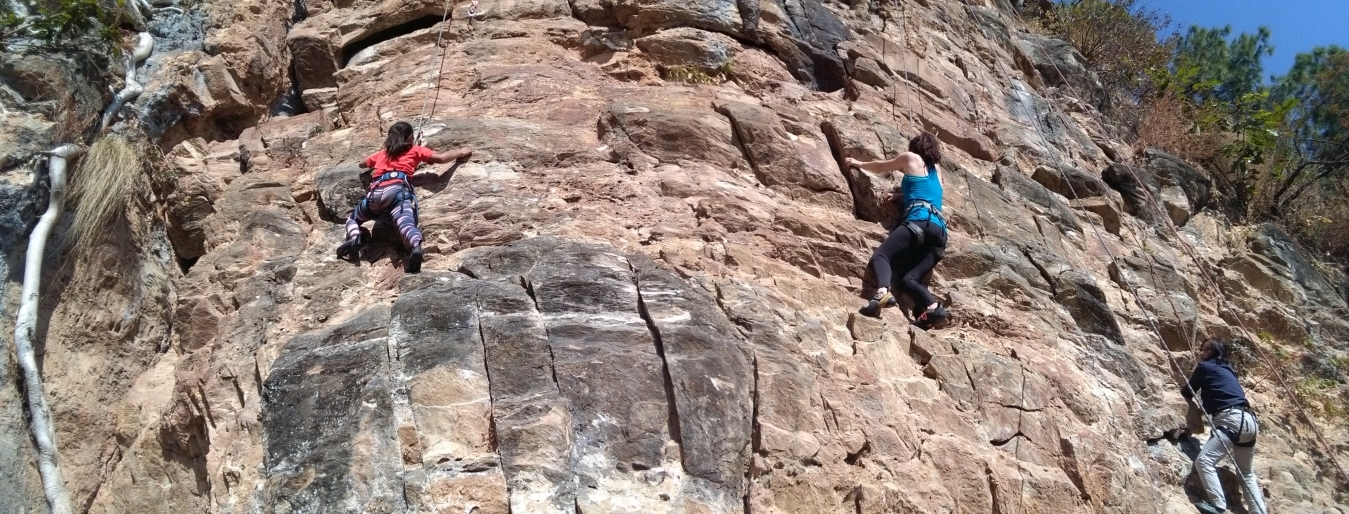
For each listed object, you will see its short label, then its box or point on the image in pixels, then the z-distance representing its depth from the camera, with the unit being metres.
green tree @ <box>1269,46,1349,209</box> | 11.84
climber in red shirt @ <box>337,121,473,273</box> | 5.92
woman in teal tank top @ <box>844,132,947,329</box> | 6.52
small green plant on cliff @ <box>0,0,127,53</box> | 7.65
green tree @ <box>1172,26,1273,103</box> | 15.88
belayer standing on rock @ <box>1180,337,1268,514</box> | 6.53
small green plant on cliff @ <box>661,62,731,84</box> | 7.88
